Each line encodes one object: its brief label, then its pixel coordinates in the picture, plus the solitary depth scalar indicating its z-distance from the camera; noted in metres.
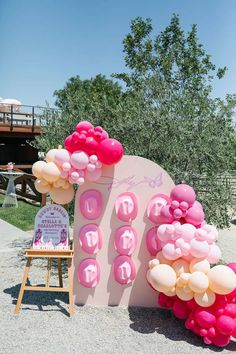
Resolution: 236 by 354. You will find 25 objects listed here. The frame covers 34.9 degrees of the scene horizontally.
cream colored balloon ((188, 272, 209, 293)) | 4.12
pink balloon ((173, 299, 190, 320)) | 4.50
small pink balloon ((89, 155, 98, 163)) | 4.80
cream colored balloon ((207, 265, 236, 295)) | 4.10
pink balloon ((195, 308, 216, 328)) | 4.14
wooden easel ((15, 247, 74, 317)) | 4.78
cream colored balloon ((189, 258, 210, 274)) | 4.28
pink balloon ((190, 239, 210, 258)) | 4.27
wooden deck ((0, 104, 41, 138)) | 21.31
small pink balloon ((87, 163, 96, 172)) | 4.82
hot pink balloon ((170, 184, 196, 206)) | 4.55
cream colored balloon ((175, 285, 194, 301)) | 4.26
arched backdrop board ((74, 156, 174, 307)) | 5.09
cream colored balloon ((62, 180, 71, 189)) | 5.01
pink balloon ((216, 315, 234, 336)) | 4.04
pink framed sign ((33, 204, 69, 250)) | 4.92
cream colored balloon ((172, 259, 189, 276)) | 4.38
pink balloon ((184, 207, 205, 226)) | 4.54
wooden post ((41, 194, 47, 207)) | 5.35
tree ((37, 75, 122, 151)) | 6.85
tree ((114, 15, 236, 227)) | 6.15
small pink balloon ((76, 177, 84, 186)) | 4.85
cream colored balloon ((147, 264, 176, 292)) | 4.30
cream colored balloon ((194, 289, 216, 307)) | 4.16
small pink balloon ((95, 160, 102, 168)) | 4.87
